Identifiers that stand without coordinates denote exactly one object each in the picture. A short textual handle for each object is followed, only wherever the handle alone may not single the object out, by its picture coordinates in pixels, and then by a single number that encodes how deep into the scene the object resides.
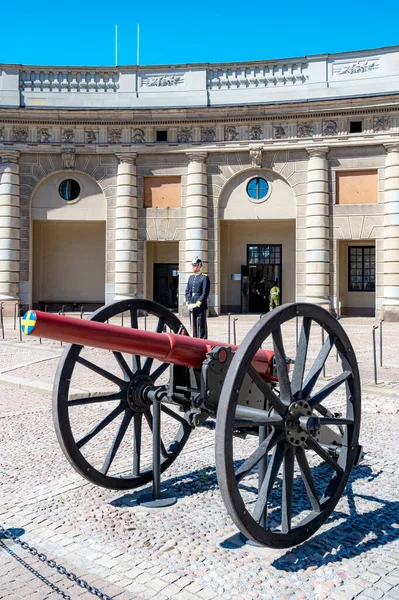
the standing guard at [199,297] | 12.27
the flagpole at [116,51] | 26.93
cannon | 3.59
